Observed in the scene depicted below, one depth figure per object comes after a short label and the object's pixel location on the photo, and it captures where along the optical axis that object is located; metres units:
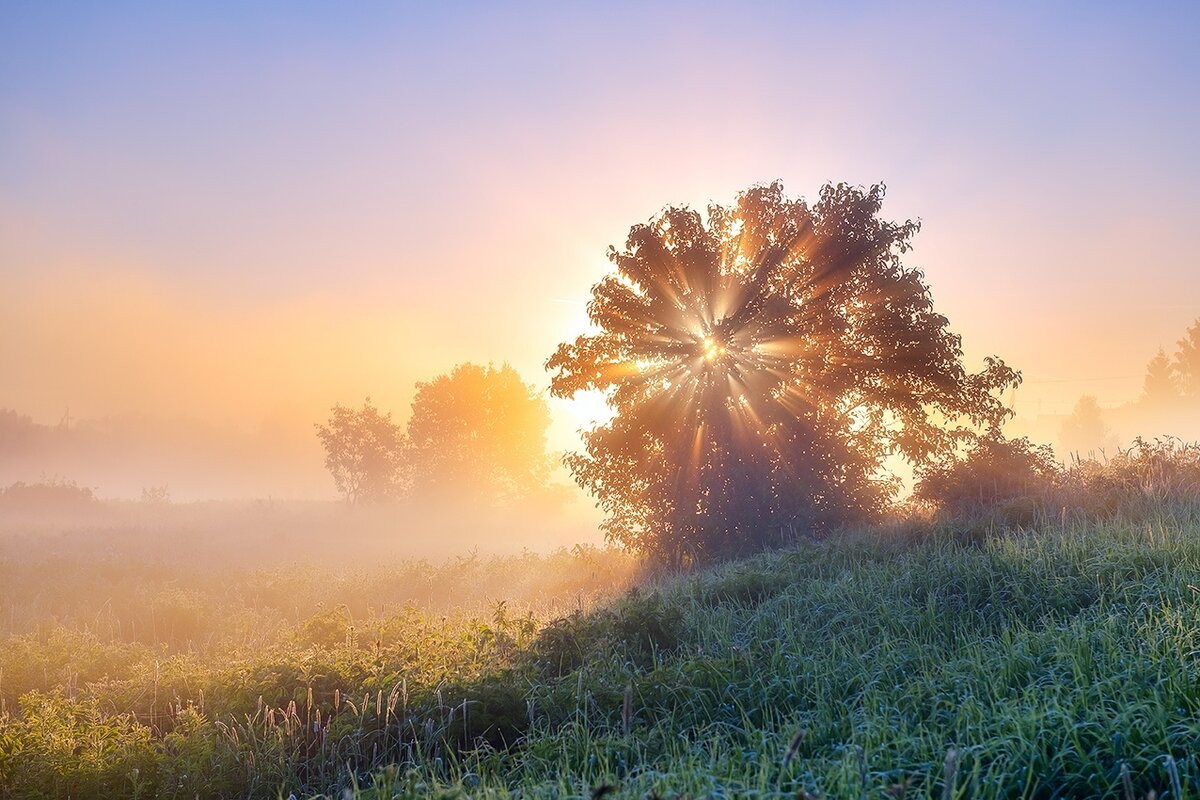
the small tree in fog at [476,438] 46.72
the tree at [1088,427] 78.52
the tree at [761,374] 17.23
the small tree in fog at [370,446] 51.38
